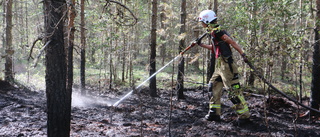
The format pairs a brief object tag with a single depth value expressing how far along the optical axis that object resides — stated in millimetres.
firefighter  5258
